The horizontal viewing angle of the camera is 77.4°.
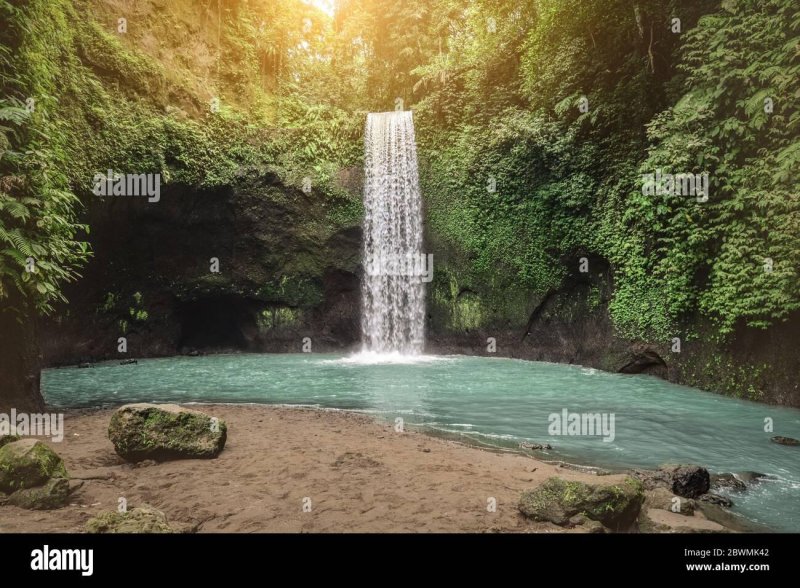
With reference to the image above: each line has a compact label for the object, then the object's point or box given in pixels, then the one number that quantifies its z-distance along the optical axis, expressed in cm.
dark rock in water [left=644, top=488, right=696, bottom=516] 466
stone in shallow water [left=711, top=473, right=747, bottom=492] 550
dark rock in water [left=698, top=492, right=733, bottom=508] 500
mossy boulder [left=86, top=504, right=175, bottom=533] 361
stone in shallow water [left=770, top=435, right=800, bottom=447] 717
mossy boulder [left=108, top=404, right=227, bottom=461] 580
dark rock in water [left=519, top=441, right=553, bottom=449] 678
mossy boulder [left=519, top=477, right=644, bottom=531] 406
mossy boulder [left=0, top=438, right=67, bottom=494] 457
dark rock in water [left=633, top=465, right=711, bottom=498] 518
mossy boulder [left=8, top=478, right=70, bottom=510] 442
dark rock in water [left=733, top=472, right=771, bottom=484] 571
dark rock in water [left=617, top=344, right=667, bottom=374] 1357
